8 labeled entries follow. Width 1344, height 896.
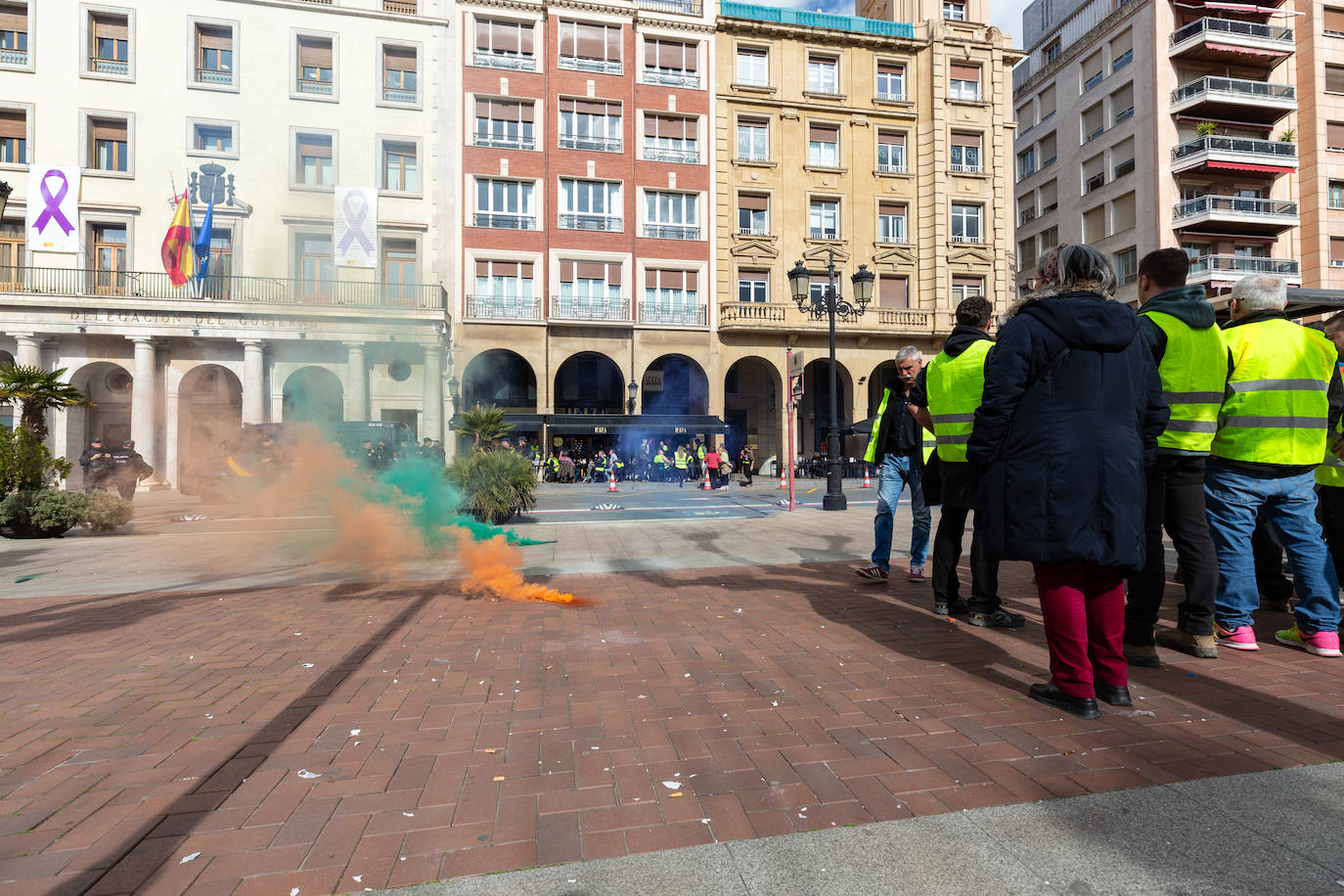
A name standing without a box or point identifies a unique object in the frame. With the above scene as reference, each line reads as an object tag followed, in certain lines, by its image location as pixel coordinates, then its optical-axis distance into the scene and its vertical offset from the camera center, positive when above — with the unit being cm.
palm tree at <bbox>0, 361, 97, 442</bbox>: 966 +112
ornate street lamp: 1281 +360
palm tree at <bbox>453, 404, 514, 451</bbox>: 1658 +99
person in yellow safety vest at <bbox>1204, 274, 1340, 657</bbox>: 339 -6
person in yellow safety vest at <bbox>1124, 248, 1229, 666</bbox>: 332 +3
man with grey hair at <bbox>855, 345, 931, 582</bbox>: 531 -4
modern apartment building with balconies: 2925 +1498
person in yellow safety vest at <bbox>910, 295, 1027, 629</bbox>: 400 +8
